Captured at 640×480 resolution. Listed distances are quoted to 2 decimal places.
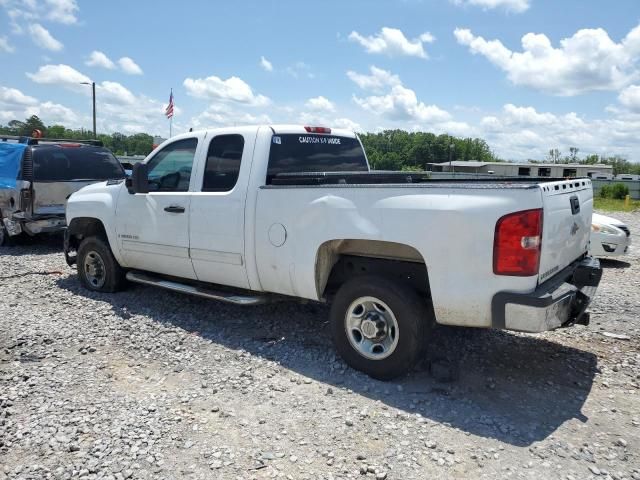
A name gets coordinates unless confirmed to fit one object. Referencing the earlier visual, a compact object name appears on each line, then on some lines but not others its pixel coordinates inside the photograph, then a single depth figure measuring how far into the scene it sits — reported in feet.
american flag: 73.31
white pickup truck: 11.40
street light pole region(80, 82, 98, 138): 112.65
